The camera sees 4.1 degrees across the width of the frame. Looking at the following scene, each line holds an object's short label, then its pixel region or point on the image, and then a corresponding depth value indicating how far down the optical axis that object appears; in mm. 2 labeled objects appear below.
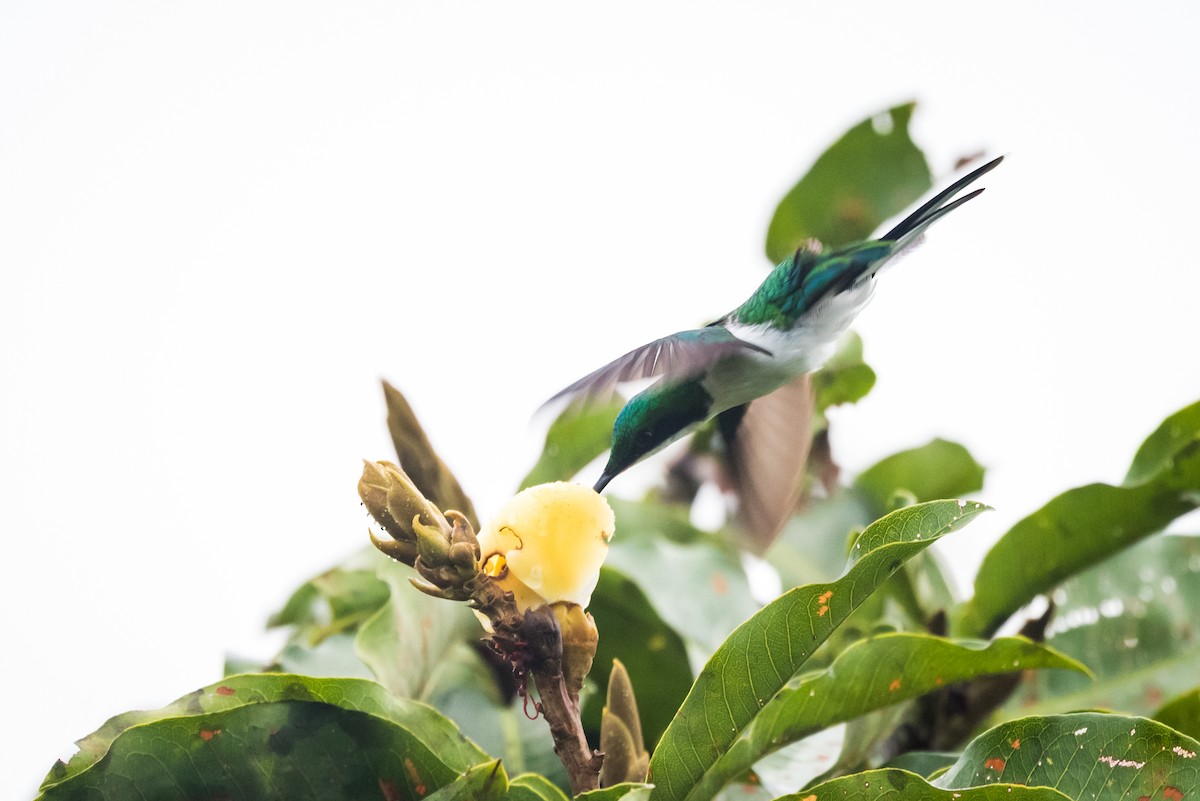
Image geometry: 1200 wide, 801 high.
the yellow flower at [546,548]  3195
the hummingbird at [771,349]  3242
